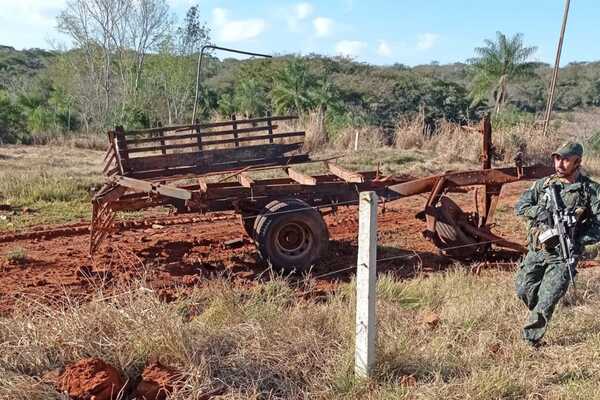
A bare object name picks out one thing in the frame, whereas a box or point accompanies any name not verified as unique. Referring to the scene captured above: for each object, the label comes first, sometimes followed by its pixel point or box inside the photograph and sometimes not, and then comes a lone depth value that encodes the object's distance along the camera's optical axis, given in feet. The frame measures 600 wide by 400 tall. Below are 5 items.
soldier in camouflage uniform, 14.97
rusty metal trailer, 22.27
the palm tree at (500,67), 123.34
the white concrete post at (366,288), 12.37
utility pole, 59.82
